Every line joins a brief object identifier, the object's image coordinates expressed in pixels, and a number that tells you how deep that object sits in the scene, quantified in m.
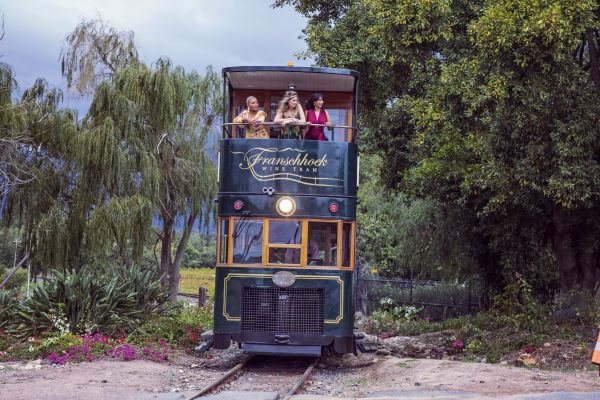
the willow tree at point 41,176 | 21.25
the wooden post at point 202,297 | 26.11
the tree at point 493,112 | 13.78
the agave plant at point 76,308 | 14.99
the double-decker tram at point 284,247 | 13.41
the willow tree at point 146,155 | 21.34
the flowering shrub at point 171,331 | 15.46
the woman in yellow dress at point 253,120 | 13.88
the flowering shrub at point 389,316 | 23.66
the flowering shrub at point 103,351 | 13.34
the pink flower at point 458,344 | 17.25
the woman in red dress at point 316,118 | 13.97
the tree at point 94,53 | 24.00
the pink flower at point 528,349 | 15.16
